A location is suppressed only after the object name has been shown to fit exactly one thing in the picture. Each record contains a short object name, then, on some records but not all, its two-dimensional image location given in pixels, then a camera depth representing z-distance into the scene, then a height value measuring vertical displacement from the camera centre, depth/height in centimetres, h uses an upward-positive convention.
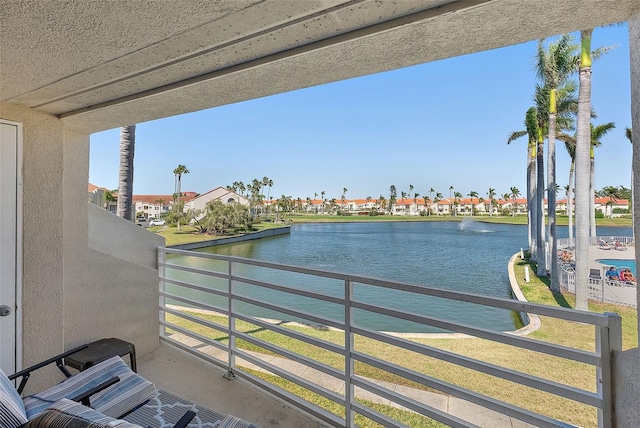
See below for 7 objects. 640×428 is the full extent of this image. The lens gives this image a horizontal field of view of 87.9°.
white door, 224 -18
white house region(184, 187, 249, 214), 3688 +264
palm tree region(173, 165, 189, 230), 3622 +490
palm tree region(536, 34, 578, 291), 1227 +556
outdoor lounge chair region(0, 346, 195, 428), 148 -93
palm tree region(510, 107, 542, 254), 1859 +245
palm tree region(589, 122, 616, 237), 1914 +475
